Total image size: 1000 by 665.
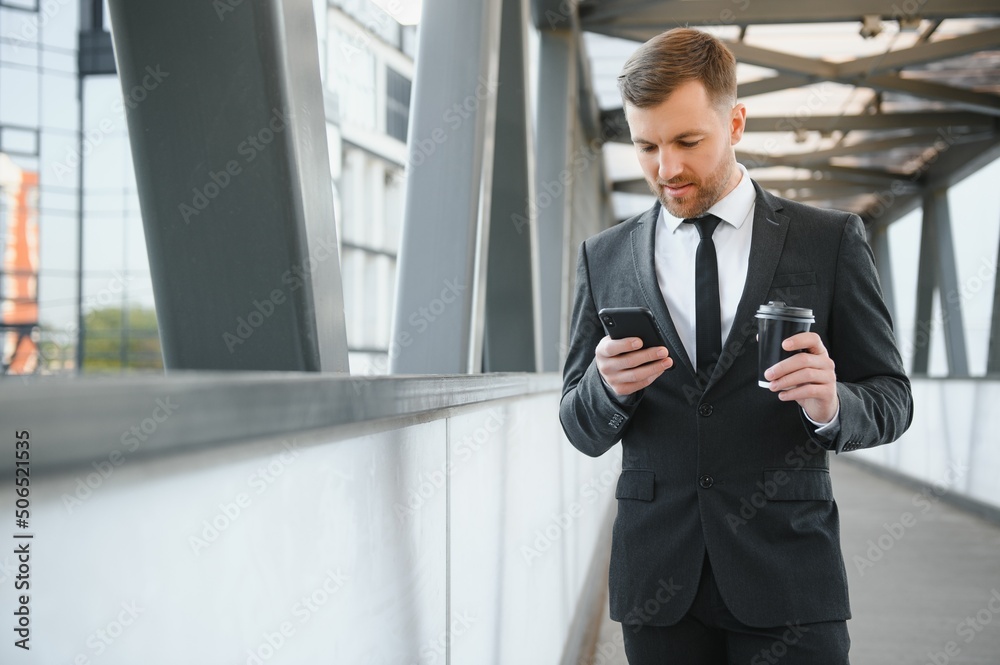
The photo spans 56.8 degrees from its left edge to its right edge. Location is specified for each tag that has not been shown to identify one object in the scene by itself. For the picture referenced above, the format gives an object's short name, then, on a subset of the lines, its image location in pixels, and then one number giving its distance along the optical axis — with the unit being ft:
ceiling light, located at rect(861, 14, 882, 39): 22.43
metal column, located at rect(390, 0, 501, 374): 9.45
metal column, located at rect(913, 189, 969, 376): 38.42
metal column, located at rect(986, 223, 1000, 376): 31.24
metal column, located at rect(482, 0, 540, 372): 14.30
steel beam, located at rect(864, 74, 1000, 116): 28.22
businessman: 4.98
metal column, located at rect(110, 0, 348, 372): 4.29
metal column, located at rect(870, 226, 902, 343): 53.94
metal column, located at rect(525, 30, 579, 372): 21.52
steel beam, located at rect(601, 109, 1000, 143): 33.37
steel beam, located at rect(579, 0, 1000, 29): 22.71
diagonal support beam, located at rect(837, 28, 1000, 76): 24.80
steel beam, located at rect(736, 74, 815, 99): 28.48
